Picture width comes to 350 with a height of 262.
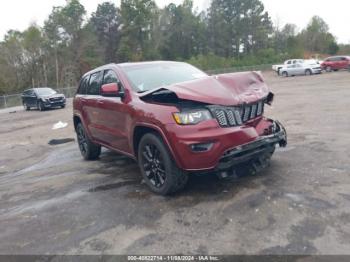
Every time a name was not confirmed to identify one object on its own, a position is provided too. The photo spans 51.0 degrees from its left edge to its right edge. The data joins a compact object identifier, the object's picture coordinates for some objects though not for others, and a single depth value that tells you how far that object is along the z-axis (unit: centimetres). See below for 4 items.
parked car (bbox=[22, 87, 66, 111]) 2478
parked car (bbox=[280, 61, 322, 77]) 3478
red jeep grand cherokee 425
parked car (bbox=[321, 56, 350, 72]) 3441
